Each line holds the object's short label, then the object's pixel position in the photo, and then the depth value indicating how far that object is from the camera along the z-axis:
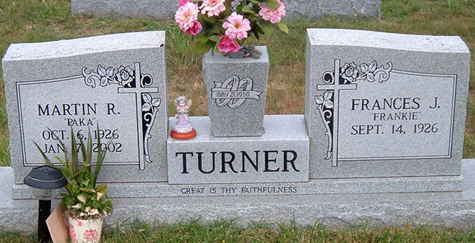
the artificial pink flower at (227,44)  4.18
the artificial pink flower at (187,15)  4.16
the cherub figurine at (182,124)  4.53
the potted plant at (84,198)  4.25
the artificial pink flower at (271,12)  4.24
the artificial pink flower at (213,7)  4.14
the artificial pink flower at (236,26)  4.14
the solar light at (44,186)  4.10
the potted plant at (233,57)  4.18
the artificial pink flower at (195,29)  4.21
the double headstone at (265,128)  4.37
